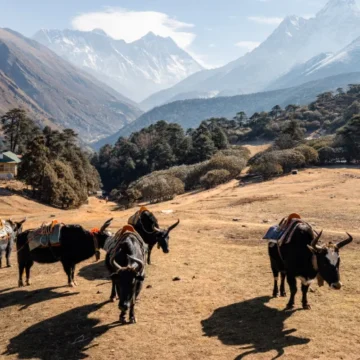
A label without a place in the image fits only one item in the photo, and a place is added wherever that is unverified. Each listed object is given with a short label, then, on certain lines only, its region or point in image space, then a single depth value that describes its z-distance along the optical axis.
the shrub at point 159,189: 48.75
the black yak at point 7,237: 15.11
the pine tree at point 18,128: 67.75
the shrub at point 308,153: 54.78
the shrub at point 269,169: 50.16
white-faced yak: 9.70
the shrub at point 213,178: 51.47
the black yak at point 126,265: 9.26
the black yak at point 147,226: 14.62
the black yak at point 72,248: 12.54
